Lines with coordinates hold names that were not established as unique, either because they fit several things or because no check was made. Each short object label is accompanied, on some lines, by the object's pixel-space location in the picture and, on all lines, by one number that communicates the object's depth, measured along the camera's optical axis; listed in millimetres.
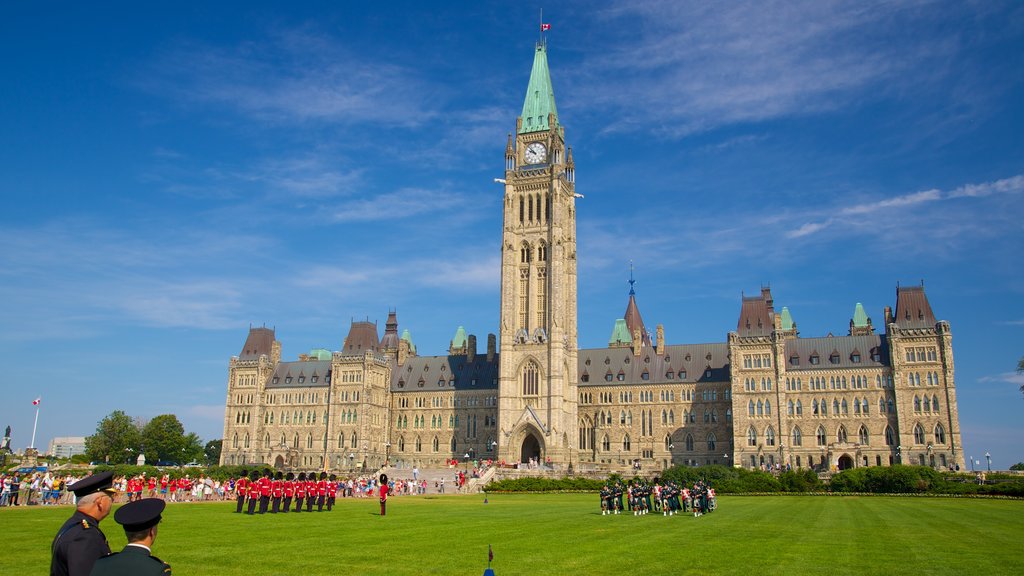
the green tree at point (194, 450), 138375
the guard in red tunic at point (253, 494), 35425
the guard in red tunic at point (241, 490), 35750
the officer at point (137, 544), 7027
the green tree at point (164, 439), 121438
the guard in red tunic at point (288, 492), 36031
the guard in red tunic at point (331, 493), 39909
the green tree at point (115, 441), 114562
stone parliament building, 92062
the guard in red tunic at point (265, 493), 34906
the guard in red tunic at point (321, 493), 38969
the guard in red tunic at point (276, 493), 35375
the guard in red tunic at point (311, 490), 37719
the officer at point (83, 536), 8023
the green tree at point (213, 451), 159375
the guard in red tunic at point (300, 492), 37094
